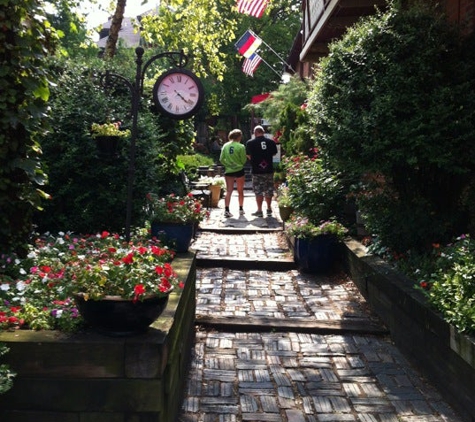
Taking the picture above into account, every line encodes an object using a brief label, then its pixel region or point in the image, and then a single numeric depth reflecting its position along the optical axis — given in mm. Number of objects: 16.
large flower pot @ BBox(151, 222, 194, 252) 6027
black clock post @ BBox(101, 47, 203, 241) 5590
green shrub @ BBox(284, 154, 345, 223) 8992
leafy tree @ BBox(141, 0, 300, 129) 35375
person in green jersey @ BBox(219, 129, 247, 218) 12562
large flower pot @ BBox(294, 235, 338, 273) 8234
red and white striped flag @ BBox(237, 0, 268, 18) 17391
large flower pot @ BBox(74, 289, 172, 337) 3230
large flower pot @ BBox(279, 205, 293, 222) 11320
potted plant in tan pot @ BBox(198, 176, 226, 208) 15211
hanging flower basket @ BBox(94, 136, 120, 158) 6375
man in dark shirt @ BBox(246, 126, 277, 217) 12328
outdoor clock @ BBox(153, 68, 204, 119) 7145
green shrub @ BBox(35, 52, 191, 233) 6918
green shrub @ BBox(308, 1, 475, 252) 6277
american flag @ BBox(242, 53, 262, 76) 23250
